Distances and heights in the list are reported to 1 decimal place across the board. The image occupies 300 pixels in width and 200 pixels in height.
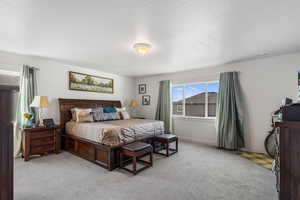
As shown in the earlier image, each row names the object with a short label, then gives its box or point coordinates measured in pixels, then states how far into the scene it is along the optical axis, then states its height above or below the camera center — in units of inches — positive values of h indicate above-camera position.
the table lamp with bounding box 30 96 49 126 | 129.3 +0.4
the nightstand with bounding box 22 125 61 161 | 122.3 -35.1
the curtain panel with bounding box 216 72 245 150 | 150.0 -12.5
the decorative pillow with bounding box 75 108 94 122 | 150.7 -13.6
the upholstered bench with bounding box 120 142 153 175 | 101.9 -37.0
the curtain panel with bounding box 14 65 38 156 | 129.6 +4.3
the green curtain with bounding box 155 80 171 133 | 204.2 -3.6
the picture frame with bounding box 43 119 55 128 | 137.5 -19.9
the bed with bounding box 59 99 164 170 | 110.7 -29.8
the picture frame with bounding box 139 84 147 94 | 237.8 +22.9
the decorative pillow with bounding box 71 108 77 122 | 157.4 -13.0
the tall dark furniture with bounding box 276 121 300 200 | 44.2 -18.3
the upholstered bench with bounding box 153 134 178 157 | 135.3 -37.0
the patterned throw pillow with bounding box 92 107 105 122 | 159.6 -14.1
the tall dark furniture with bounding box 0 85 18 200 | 25.3 -7.2
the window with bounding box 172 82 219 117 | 178.4 +4.6
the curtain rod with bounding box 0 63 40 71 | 125.9 +33.9
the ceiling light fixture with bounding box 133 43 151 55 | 105.6 +41.8
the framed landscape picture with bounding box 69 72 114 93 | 170.7 +25.7
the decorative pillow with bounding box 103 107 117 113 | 180.9 -9.5
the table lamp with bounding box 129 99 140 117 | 224.3 -0.9
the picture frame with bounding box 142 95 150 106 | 233.3 +4.1
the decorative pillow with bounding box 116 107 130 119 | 189.9 -14.2
